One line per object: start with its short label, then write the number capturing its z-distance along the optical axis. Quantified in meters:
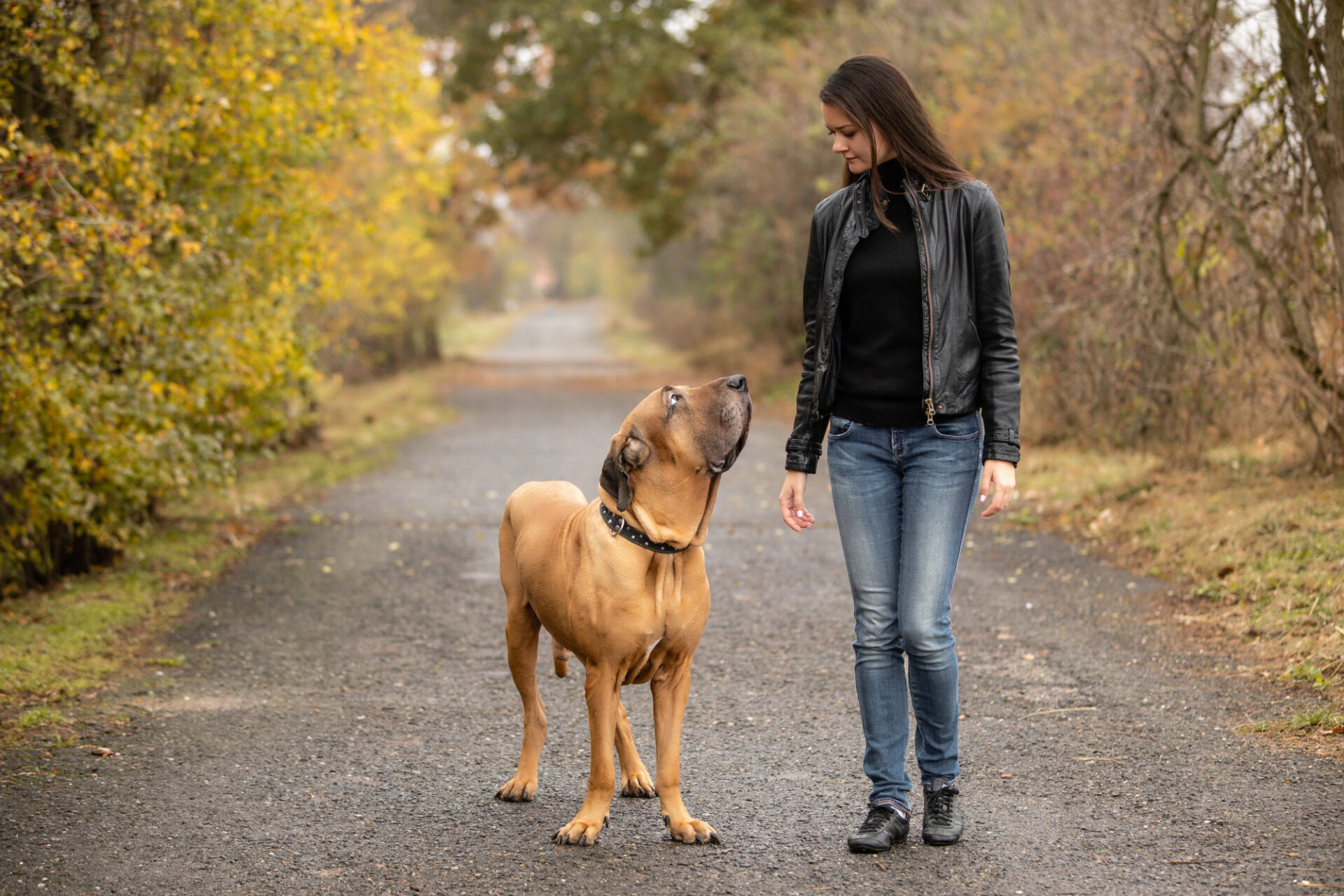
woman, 7.48
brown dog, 7.37
